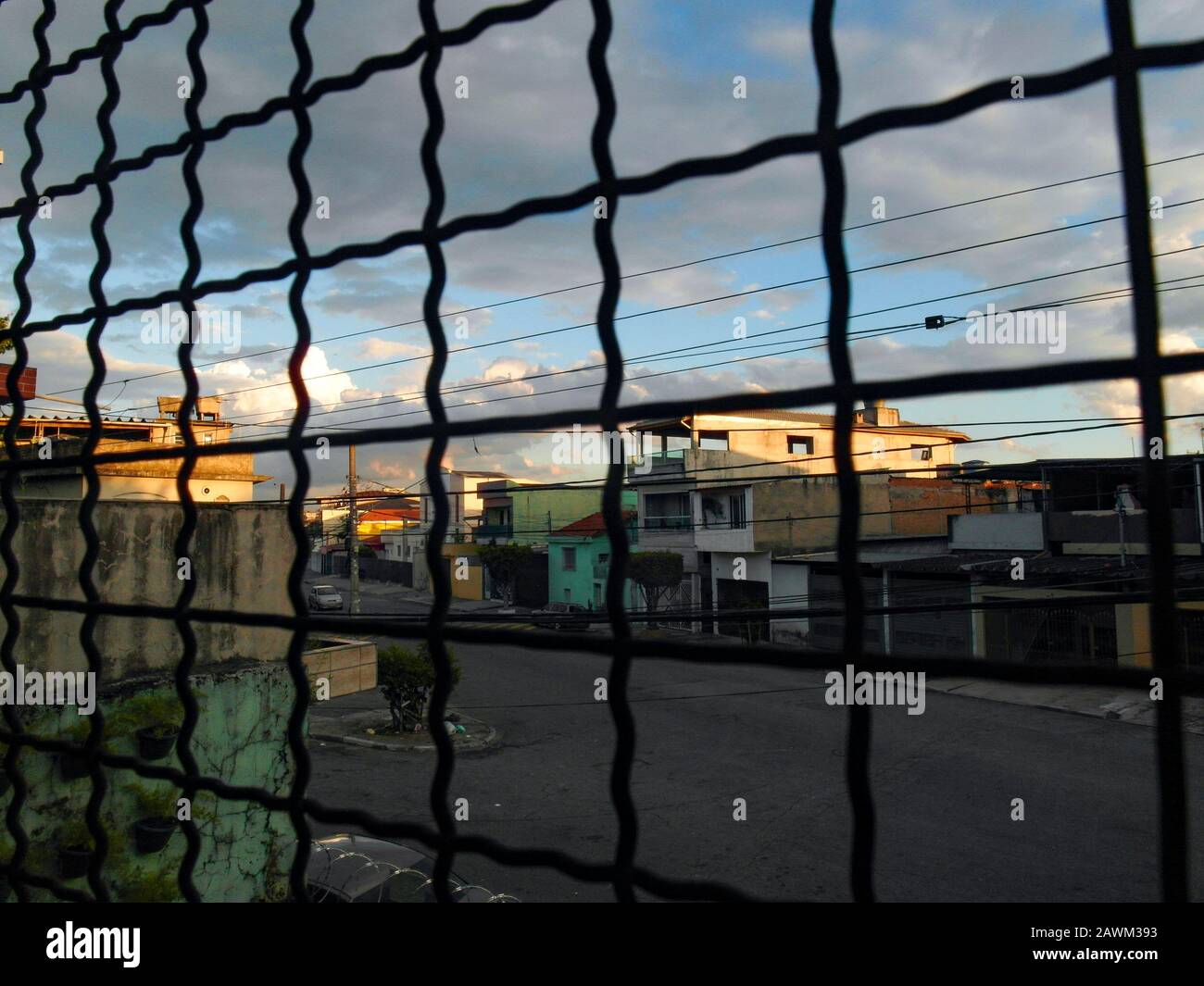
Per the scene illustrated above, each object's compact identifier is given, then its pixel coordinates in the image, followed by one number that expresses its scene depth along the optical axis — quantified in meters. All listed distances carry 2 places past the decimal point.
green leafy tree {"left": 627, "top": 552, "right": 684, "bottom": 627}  26.89
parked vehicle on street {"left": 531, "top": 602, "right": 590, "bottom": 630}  30.66
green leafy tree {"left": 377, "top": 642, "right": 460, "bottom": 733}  16.47
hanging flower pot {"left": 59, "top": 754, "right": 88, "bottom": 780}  6.74
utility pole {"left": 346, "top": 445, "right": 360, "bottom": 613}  19.60
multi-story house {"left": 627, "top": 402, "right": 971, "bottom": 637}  24.36
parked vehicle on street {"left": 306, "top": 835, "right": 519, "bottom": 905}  7.15
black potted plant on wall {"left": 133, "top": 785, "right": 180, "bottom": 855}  7.31
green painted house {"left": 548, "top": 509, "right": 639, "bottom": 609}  30.73
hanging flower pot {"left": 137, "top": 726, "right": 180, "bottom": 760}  7.16
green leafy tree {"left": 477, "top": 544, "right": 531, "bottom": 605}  34.31
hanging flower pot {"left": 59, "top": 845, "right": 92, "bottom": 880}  6.70
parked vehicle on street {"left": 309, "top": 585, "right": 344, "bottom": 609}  35.97
